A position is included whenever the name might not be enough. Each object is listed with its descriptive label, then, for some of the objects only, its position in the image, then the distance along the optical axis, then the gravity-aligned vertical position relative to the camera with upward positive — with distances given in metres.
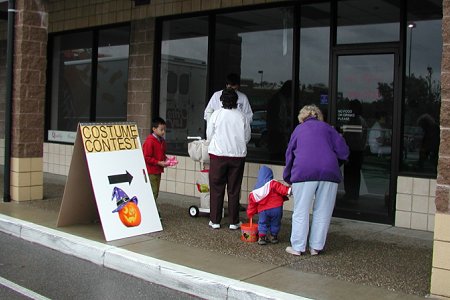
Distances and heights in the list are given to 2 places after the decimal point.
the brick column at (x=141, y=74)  10.35 +1.16
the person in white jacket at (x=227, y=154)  6.91 -0.26
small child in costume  6.17 -0.79
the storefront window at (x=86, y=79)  11.25 +1.17
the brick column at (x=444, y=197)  4.48 -0.48
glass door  7.60 +0.17
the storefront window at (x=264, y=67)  8.70 +1.19
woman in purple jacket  5.75 -0.43
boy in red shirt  7.35 -0.30
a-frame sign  6.57 -0.70
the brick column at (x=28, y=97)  8.72 +0.52
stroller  7.50 -0.58
